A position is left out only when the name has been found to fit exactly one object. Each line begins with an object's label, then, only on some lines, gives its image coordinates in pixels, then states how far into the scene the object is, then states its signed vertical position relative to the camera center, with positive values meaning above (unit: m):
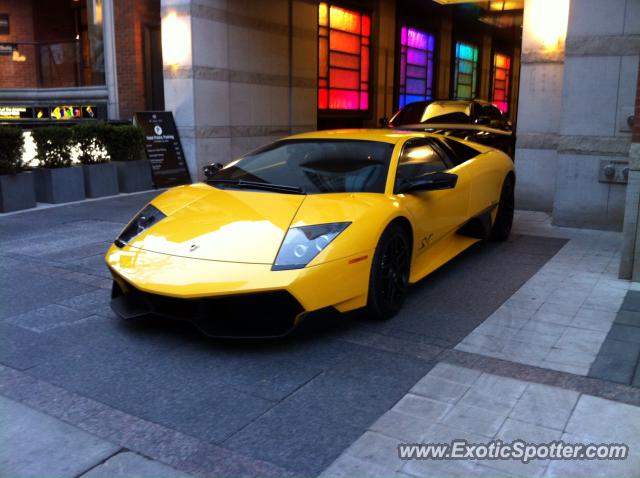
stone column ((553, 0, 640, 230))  7.58 +0.22
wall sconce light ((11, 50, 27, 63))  16.92 +1.60
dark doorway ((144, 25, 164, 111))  14.11 +1.25
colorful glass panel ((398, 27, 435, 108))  20.19 +1.85
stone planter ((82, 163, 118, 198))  9.84 -0.99
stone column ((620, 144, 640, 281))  5.57 -0.85
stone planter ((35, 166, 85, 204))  9.22 -1.00
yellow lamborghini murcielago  3.84 -0.79
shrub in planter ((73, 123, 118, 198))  9.80 -0.73
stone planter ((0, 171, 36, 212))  8.54 -1.04
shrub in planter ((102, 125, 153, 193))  10.27 -0.64
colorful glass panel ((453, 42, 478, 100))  24.03 +1.98
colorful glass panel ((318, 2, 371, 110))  16.38 +1.69
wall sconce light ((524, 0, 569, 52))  8.96 +1.44
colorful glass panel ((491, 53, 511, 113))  28.20 +1.89
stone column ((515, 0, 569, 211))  9.06 +0.31
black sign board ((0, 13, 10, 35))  18.83 +2.75
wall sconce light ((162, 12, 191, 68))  11.51 +1.44
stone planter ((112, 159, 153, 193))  10.52 -0.98
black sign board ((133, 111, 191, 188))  11.30 -0.55
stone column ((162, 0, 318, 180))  11.66 +0.94
